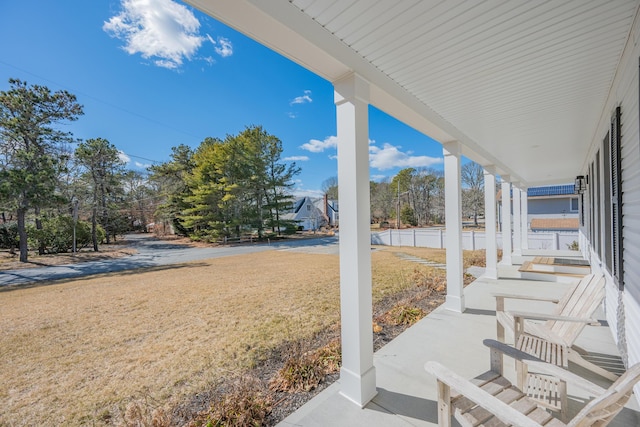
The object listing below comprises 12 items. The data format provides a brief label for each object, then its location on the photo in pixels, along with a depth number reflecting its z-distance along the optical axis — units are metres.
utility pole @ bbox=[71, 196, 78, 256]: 14.55
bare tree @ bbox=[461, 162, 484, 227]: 25.34
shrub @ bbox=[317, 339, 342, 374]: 2.60
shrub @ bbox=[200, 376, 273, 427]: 1.88
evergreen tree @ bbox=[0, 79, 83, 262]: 10.91
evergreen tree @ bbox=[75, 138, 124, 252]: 16.30
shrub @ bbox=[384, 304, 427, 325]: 3.77
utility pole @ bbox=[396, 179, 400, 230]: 28.42
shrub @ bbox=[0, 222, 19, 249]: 13.83
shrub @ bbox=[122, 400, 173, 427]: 1.83
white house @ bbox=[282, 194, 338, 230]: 33.31
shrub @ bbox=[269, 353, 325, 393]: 2.35
